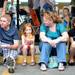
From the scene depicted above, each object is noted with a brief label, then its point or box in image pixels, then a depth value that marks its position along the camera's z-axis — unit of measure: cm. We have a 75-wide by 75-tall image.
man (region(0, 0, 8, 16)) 942
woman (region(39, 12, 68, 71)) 830
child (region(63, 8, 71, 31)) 1003
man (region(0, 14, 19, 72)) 831
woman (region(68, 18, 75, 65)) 855
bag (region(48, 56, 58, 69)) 844
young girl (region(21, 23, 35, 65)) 862
